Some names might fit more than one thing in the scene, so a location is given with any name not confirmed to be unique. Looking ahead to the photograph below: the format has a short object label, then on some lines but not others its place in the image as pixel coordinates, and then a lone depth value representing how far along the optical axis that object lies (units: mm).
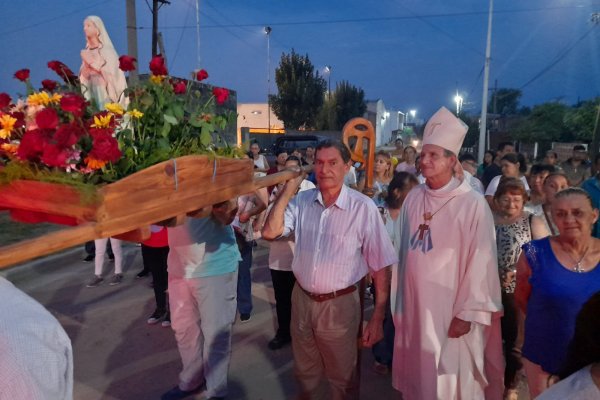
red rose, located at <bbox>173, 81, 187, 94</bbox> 2285
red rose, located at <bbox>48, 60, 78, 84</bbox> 2232
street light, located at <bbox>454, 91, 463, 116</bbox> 45000
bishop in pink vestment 3037
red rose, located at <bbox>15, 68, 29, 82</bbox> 1989
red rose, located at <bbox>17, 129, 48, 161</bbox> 1602
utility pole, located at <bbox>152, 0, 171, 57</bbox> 15672
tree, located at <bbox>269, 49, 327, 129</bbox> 39356
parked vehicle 20953
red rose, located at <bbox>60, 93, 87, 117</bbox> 1668
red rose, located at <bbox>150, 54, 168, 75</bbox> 2232
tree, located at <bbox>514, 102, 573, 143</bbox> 30833
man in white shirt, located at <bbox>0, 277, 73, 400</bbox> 1201
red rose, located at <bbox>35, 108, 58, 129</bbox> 1616
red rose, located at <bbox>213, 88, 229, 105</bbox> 2496
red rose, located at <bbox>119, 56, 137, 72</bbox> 2302
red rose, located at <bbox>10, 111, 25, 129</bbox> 1747
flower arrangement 1621
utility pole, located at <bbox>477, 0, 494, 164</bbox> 20562
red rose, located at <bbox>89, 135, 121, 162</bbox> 1642
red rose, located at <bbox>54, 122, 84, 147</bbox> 1604
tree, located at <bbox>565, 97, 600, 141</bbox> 26386
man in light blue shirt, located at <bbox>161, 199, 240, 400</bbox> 3635
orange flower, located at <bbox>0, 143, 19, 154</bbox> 1703
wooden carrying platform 1400
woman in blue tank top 2768
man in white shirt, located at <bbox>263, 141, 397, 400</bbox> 3020
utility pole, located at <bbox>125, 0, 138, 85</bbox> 11586
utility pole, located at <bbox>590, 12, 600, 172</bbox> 16534
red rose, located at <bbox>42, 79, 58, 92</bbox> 2072
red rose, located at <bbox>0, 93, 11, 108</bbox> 1838
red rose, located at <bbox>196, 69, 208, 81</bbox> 2553
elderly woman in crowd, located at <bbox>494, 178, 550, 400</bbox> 3789
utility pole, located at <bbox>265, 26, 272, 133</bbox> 38453
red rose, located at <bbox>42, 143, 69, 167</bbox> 1575
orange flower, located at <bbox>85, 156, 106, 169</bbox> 1662
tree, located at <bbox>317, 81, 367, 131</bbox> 42438
